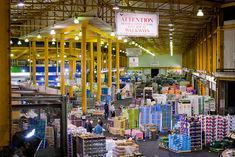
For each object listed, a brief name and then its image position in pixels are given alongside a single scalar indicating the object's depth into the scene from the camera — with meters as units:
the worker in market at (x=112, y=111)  28.54
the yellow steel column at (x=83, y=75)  27.70
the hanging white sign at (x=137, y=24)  15.02
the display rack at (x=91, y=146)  14.36
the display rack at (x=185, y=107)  23.97
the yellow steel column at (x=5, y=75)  8.01
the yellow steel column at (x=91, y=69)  35.66
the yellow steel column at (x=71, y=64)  42.02
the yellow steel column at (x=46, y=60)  37.59
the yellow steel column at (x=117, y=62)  43.65
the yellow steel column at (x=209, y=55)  30.27
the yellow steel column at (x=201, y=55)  39.25
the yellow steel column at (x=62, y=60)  31.02
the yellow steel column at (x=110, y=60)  39.94
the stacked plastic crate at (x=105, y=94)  36.76
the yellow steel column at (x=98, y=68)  34.06
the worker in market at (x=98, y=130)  19.24
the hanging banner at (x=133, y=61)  43.25
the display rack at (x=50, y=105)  12.56
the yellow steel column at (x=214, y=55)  27.48
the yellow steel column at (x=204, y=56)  35.40
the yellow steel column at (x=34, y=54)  41.91
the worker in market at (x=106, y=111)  29.28
